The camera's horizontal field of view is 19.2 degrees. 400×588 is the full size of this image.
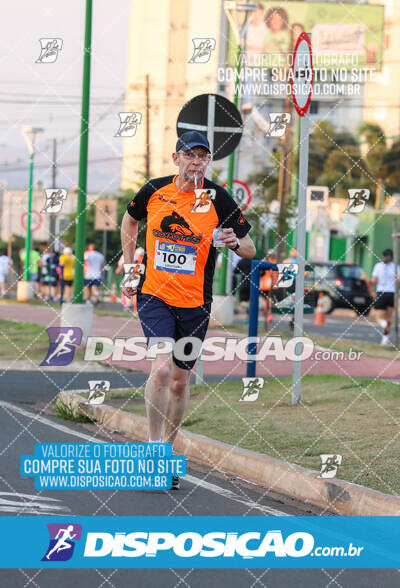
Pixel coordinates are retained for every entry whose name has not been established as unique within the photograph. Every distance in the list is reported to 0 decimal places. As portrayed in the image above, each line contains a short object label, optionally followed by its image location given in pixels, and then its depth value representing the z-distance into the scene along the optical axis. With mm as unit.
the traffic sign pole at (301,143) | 9977
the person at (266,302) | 23272
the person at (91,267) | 28895
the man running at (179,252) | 7008
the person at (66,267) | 30000
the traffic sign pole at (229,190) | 17419
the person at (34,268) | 33719
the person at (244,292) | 26969
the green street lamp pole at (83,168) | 15867
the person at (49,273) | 32438
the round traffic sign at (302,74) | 9984
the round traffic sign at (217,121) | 10938
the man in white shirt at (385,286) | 21422
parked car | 37312
